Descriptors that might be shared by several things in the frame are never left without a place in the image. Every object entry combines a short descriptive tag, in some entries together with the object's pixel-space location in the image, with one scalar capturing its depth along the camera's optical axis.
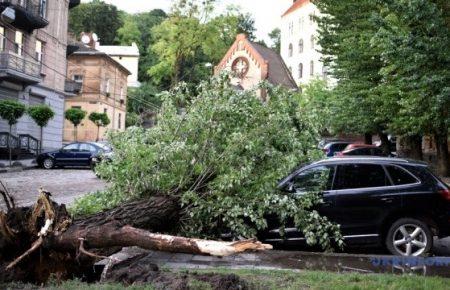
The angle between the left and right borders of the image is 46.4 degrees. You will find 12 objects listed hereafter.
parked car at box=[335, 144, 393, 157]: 23.36
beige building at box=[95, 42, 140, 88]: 72.56
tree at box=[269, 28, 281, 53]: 103.44
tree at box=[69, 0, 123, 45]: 77.81
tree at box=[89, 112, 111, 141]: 42.06
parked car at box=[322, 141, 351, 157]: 27.41
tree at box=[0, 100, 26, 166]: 23.75
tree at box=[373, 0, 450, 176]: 13.30
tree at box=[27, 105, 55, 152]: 26.95
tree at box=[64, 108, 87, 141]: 34.94
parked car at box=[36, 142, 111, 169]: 26.00
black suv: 7.78
